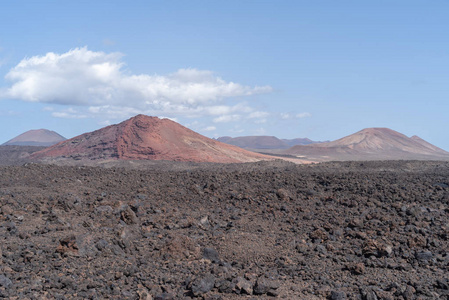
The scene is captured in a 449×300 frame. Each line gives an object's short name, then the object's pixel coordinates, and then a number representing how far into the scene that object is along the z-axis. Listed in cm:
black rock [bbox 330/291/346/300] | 535
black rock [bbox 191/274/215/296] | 534
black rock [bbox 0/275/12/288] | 507
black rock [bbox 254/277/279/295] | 545
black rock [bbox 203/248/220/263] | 672
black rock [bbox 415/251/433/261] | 679
